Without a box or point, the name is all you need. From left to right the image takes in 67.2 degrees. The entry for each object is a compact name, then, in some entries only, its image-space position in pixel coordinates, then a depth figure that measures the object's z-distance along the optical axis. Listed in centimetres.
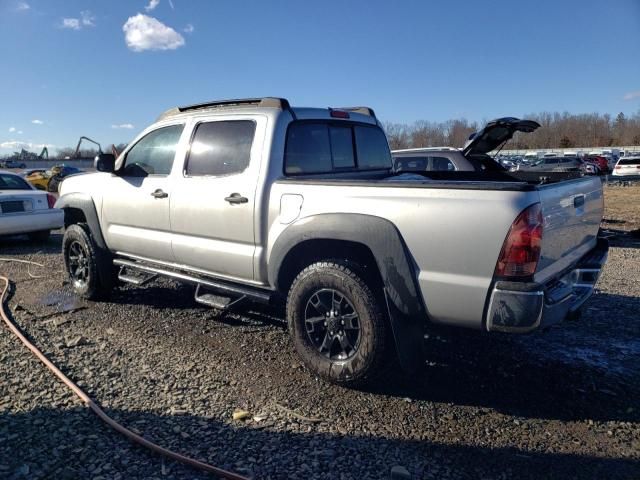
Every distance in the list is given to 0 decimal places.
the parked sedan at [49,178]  2567
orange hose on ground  250
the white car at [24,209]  873
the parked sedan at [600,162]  4209
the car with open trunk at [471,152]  573
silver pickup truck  275
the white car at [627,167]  3367
